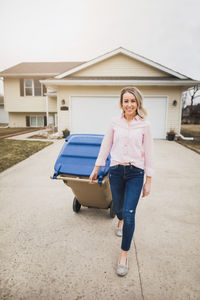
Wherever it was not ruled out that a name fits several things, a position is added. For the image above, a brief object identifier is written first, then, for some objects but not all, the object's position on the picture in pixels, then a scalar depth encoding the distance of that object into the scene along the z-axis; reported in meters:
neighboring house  24.06
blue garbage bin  2.01
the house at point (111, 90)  10.34
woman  1.54
